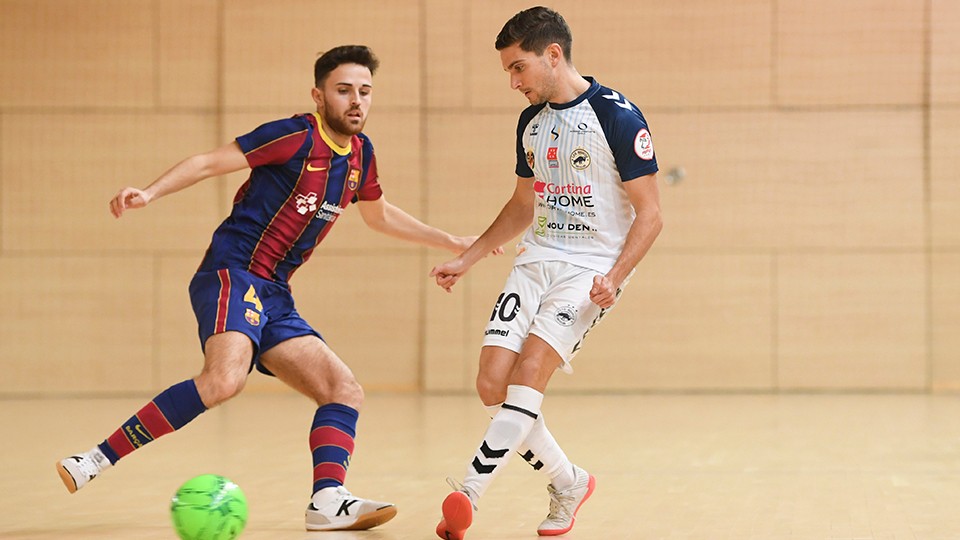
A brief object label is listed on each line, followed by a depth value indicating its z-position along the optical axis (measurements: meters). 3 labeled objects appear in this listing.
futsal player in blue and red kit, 9.02
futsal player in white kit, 8.71
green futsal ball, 7.87
